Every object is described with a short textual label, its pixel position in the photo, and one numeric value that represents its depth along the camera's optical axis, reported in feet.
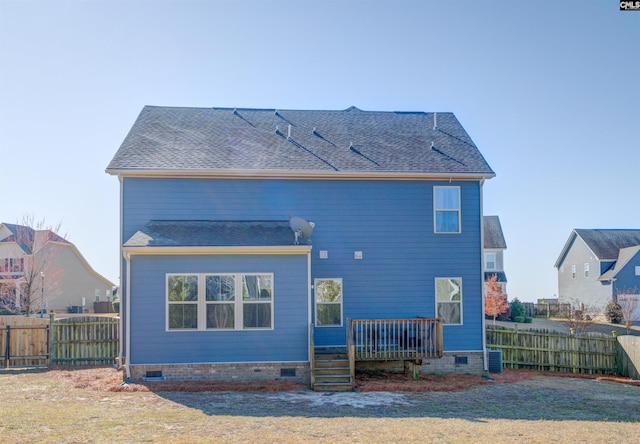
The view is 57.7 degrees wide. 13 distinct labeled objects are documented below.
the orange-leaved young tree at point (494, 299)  103.45
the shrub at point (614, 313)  112.78
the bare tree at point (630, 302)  100.69
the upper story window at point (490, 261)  130.41
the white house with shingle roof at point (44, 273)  102.22
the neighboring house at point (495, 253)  129.55
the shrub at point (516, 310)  117.70
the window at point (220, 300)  45.32
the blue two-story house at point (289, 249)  44.80
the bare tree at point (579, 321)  80.07
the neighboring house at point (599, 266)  121.49
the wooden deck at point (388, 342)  45.01
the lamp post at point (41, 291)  104.10
